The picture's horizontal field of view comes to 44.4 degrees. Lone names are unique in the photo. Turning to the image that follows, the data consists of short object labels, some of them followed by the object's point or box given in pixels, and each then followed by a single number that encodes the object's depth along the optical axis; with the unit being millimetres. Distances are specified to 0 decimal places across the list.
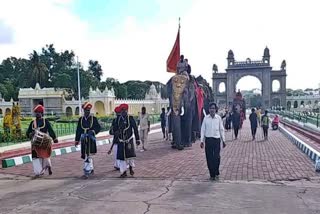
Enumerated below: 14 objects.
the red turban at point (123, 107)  9008
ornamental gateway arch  75125
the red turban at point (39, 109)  9414
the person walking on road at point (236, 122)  18719
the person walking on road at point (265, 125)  17641
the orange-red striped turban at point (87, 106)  9139
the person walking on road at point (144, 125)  14602
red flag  17219
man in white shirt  8219
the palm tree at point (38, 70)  71375
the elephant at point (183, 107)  13516
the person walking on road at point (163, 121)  19047
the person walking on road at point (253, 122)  18266
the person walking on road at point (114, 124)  9034
